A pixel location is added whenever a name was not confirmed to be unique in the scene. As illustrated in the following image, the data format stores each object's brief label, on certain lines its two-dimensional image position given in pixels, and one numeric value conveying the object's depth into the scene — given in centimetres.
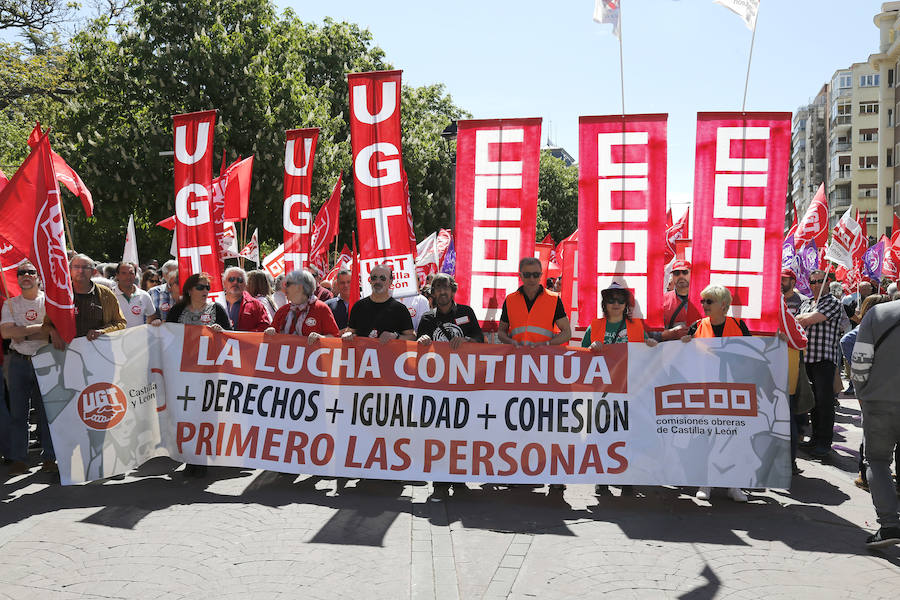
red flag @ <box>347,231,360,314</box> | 947
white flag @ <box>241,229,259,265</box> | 1885
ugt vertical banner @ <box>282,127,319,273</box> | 1262
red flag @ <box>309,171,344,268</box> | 1549
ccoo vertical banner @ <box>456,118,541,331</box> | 877
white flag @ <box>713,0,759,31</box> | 895
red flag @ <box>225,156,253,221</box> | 1432
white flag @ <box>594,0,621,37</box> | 985
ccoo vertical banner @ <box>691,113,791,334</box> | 808
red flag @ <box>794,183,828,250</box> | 1434
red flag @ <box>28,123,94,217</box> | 1114
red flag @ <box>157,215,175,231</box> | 1803
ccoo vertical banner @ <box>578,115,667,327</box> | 834
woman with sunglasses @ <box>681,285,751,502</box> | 708
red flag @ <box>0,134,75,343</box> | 699
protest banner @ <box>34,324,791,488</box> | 671
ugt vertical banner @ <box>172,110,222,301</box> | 1009
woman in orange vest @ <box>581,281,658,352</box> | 717
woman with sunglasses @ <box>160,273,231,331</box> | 773
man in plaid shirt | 905
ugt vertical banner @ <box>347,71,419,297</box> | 914
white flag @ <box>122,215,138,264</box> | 1400
